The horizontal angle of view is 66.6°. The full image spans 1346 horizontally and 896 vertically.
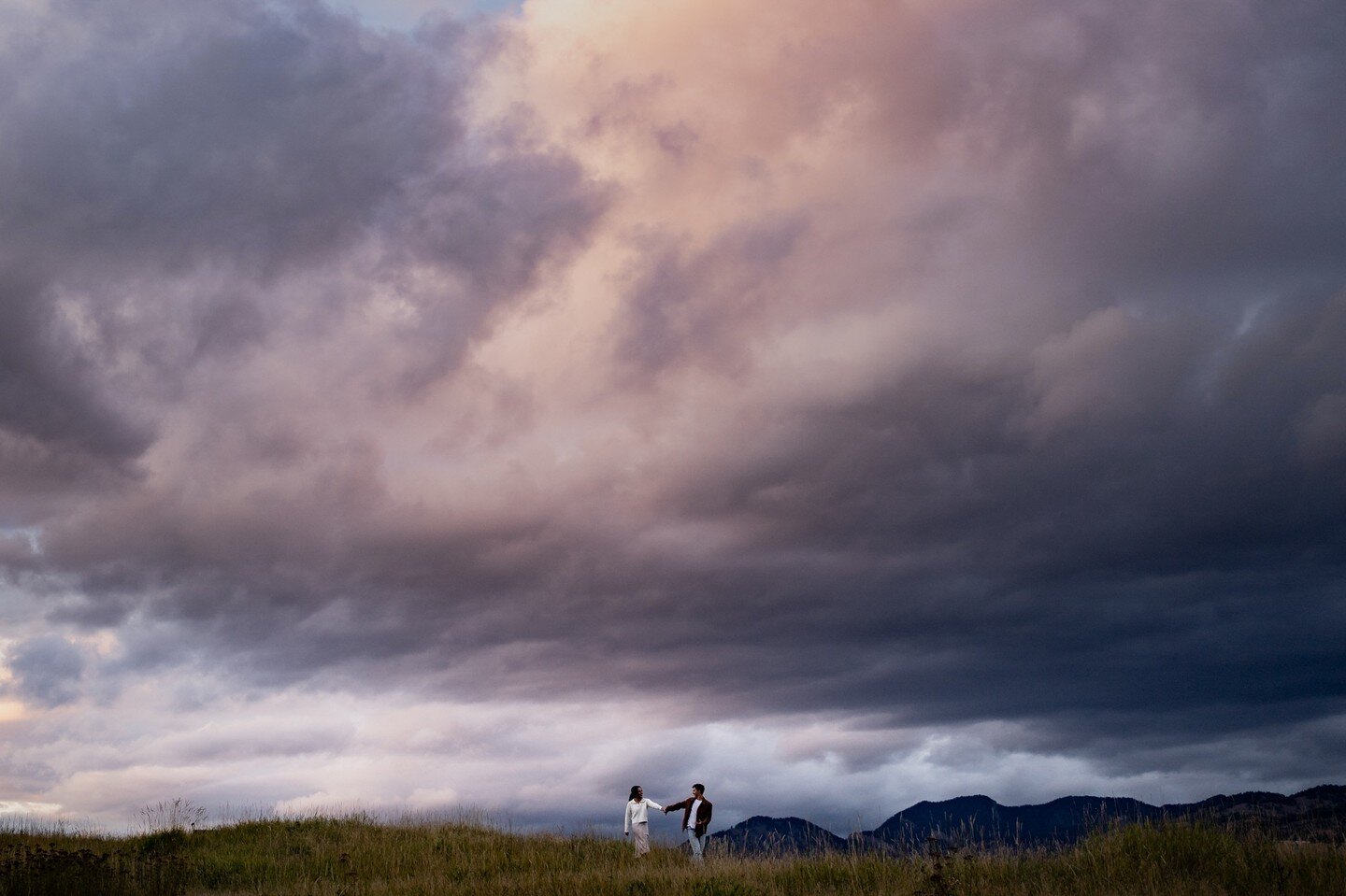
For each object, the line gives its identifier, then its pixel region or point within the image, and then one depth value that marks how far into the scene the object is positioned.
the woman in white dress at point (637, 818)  26.53
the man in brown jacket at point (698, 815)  25.08
